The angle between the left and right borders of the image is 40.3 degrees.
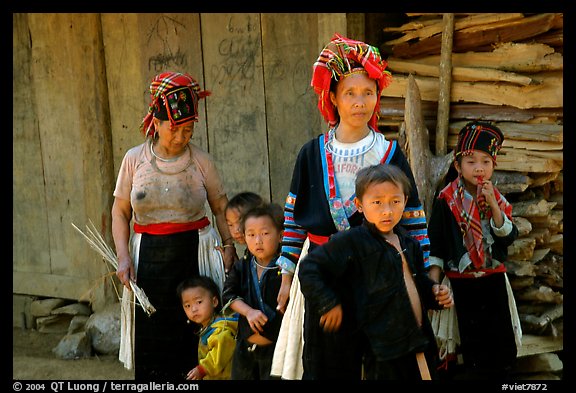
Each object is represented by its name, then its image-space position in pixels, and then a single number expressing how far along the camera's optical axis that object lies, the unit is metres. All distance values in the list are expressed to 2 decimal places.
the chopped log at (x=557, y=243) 4.82
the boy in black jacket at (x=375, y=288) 3.16
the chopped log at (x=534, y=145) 4.67
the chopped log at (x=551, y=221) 4.77
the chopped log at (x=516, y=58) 4.71
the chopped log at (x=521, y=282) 4.74
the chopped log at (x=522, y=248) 4.64
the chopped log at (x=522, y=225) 4.61
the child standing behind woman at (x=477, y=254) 4.07
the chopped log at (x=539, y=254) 4.72
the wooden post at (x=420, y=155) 4.70
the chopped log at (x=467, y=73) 4.72
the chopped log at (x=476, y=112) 4.77
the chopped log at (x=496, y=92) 4.71
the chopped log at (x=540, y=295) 4.70
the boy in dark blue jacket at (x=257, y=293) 3.78
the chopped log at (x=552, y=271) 4.77
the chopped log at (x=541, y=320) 4.70
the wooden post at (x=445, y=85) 4.91
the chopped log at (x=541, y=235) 4.73
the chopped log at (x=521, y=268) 4.67
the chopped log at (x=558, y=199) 4.88
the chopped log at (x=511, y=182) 4.74
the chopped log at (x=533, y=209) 4.69
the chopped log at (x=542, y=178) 4.76
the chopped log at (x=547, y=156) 4.67
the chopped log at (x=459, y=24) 4.81
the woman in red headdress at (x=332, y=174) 3.40
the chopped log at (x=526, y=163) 4.69
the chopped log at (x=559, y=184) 4.81
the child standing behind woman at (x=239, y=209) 4.03
